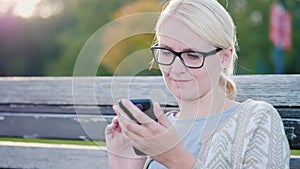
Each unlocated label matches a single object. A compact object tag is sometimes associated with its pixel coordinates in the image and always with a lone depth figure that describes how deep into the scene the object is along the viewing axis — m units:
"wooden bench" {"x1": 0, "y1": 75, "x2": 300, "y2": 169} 3.74
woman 3.17
